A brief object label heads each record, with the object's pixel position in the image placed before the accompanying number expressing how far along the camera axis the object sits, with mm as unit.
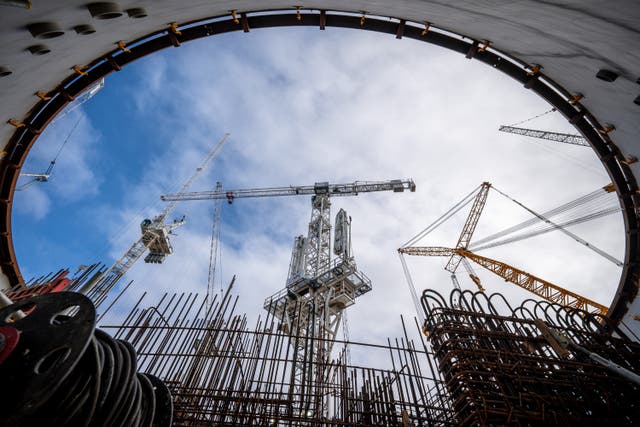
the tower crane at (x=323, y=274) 22672
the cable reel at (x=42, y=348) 1524
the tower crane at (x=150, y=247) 45906
